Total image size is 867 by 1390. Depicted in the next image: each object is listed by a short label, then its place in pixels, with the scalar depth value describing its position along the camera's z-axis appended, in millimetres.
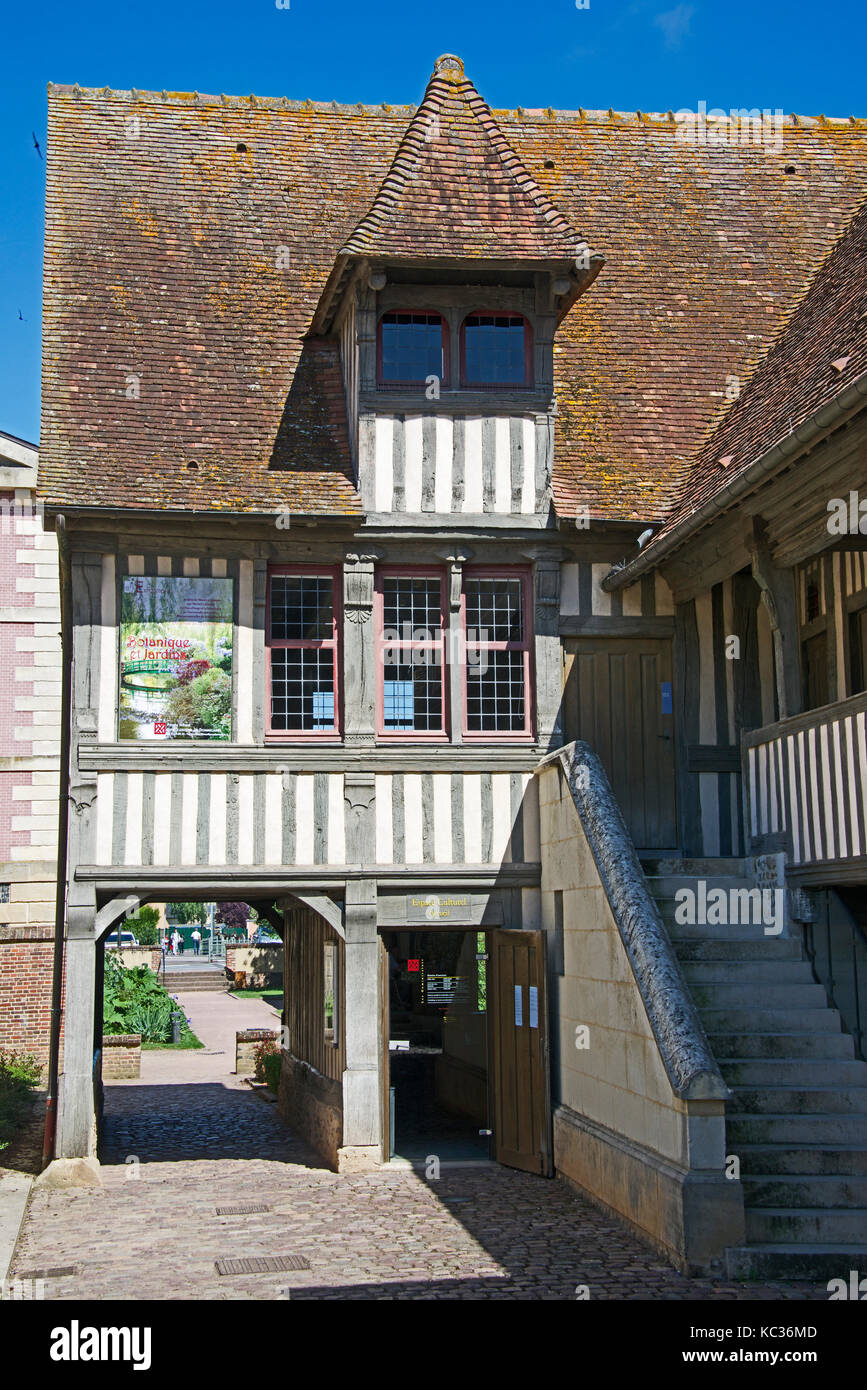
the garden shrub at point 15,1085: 16000
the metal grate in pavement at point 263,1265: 9289
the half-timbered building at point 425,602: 13195
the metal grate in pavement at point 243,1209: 11594
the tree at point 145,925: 39362
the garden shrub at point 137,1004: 27328
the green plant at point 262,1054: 22547
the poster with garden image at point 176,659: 13516
